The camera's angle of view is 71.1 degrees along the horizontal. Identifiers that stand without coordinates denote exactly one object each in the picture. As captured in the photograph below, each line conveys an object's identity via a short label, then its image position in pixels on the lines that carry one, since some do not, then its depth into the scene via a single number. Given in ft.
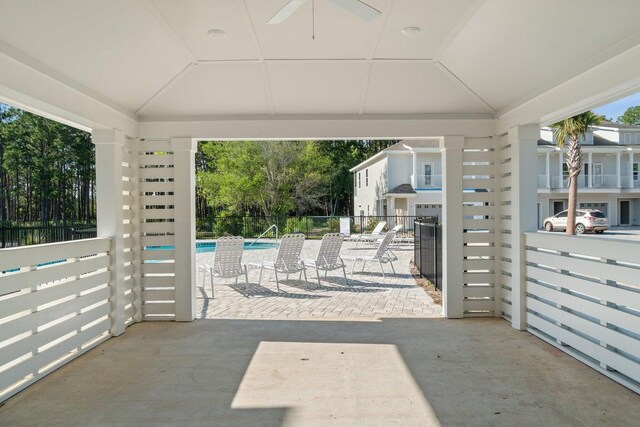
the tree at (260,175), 70.95
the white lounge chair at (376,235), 50.60
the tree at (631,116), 125.14
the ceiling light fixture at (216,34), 12.50
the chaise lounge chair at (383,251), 29.32
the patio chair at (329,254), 26.05
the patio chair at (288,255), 25.18
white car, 65.77
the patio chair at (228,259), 23.62
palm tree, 44.23
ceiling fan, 8.97
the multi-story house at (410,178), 69.97
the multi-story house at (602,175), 77.25
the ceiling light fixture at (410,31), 12.55
